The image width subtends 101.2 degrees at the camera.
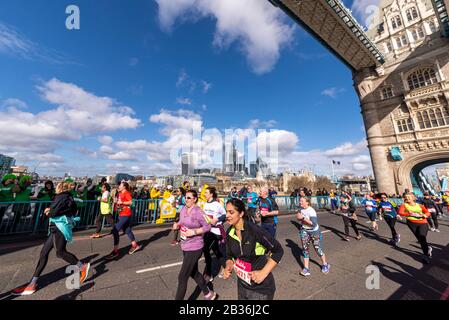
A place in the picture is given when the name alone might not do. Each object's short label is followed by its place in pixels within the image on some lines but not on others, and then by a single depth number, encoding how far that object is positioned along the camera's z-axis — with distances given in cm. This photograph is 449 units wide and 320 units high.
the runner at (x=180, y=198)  721
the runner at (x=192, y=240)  271
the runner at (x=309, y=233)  433
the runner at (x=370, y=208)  892
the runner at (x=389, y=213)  678
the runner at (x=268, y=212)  491
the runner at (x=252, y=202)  758
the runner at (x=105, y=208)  669
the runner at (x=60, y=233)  333
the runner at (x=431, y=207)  952
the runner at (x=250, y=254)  203
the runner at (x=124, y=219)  507
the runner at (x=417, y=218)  528
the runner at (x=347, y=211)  739
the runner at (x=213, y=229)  387
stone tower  1994
